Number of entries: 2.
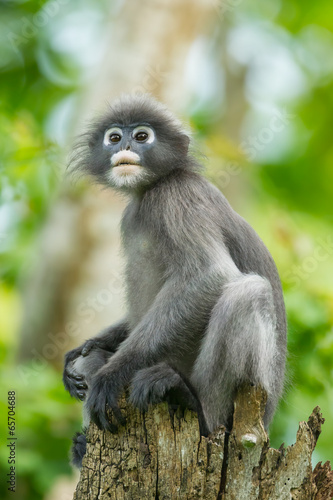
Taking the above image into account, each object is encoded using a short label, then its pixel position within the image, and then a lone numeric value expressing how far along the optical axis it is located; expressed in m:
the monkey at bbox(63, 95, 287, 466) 10.69
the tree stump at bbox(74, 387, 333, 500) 9.48
